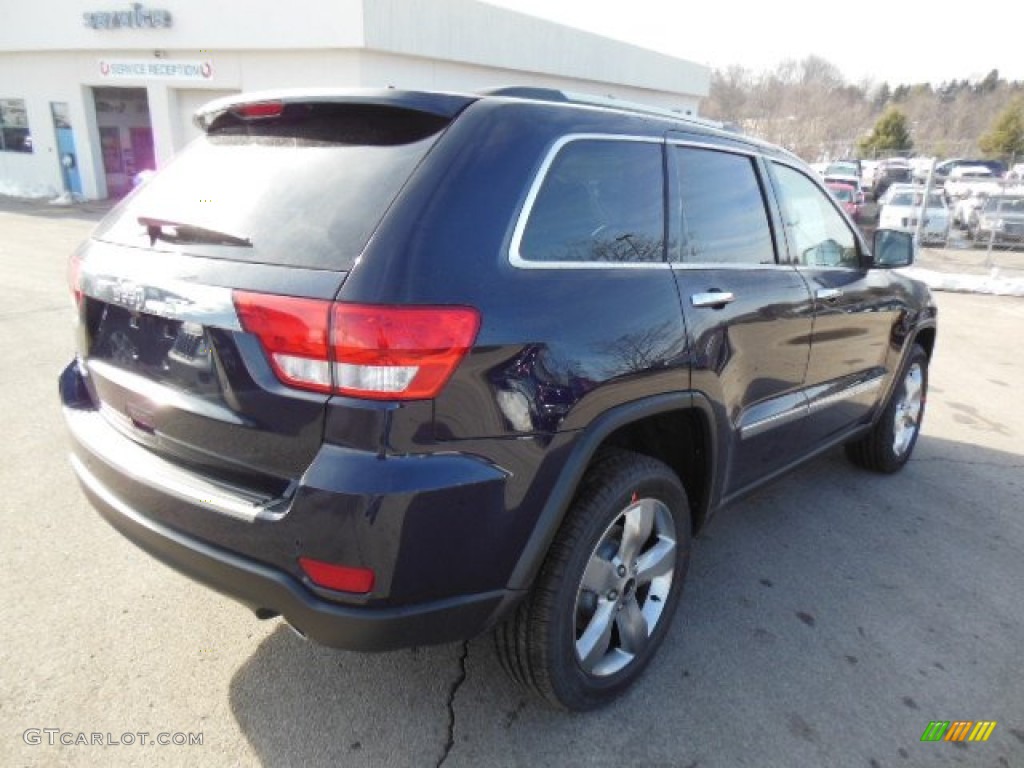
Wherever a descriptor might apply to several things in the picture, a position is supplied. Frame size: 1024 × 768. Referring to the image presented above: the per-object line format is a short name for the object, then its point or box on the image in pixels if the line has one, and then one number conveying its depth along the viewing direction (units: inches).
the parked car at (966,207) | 740.6
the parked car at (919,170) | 1119.1
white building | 695.7
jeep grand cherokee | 70.5
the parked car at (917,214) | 701.3
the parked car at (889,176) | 1090.1
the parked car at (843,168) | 1170.6
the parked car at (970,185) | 826.2
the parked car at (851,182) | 788.5
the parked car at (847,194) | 745.6
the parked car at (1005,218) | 648.4
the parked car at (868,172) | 1198.6
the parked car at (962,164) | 1336.4
